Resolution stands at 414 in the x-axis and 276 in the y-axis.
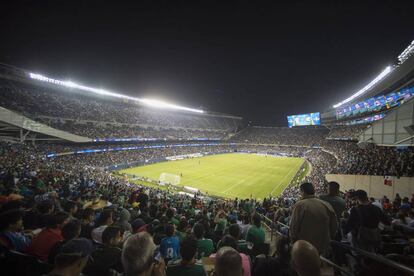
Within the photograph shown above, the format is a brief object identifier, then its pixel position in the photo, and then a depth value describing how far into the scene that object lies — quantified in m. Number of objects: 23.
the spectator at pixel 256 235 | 4.67
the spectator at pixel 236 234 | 4.50
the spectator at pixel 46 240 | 3.35
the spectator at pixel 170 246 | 4.05
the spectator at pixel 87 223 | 4.52
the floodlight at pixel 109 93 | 46.47
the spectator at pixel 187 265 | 2.72
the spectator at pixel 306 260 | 2.02
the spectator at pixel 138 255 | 2.17
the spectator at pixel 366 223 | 3.94
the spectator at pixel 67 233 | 3.21
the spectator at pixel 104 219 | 4.61
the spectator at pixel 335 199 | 4.42
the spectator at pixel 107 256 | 2.87
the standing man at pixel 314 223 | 3.42
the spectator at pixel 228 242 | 4.06
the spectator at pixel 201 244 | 4.46
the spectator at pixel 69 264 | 2.12
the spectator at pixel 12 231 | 3.40
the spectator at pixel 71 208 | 5.82
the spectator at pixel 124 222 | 5.06
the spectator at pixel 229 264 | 2.02
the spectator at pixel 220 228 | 6.25
